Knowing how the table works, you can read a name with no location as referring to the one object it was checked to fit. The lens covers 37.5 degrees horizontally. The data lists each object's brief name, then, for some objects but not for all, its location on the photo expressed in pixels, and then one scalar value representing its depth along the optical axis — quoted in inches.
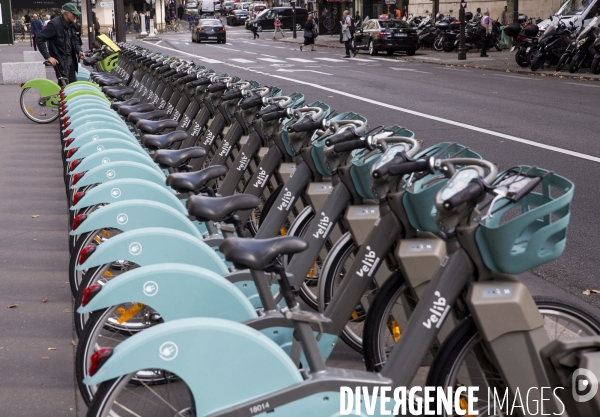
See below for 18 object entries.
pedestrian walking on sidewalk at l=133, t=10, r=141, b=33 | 3003.7
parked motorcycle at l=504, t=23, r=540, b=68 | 1047.6
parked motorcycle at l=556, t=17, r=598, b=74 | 928.4
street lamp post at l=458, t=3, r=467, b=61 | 1261.4
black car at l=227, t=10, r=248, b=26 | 3550.7
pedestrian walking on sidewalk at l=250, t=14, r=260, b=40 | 2445.1
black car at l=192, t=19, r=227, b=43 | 2145.7
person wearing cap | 558.9
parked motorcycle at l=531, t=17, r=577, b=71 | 994.5
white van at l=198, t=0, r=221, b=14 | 4160.9
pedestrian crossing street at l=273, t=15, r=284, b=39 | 2415.5
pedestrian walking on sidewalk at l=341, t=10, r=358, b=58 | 1446.9
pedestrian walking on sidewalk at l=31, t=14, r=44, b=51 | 1782.4
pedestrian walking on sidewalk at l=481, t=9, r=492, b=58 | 1337.4
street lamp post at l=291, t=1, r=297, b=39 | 2353.6
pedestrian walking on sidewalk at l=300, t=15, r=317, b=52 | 1721.2
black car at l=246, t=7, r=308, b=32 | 2800.9
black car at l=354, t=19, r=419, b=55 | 1453.0
